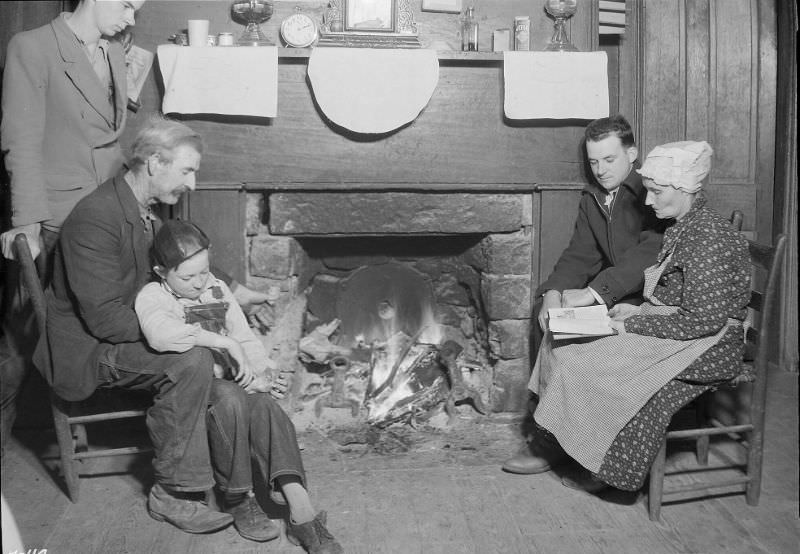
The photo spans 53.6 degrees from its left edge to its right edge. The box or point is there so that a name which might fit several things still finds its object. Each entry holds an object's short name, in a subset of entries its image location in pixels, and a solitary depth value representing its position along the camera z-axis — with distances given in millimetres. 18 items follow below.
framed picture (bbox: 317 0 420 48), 3307
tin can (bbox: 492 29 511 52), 3404
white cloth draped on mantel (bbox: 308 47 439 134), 3285
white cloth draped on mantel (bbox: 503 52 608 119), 3361
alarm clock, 3326
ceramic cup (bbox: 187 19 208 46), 3232
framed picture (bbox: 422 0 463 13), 3385
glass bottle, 3365
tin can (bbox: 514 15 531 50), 3385
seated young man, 3211
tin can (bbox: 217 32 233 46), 3266
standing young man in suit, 3002
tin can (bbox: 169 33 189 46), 3295
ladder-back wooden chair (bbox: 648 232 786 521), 2877
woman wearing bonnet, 2787
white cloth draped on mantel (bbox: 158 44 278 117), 3236
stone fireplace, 3545
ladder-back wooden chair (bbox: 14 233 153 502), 2945
